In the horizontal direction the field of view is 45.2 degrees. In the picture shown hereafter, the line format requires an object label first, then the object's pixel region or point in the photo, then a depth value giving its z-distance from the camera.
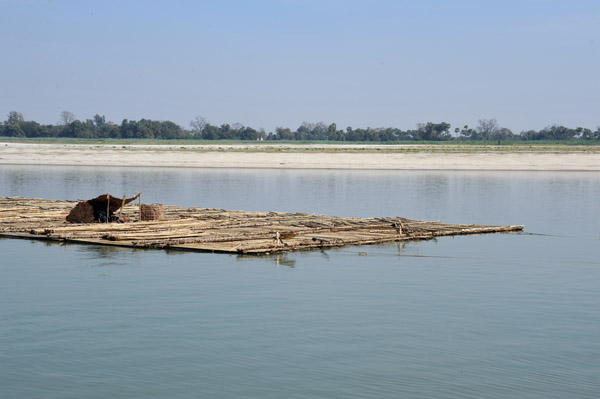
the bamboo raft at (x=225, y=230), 20.95
